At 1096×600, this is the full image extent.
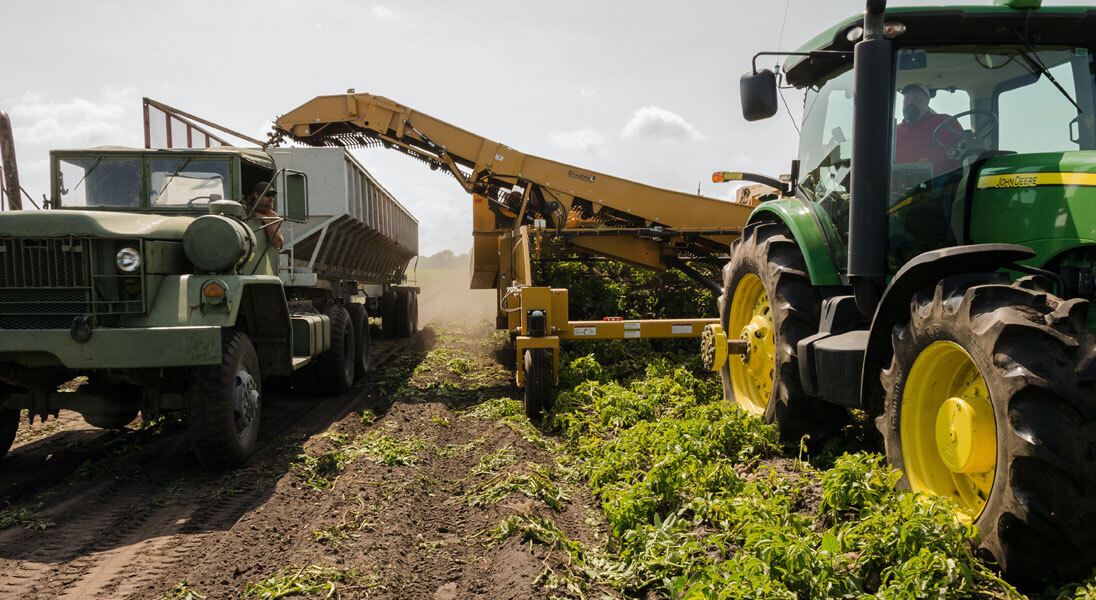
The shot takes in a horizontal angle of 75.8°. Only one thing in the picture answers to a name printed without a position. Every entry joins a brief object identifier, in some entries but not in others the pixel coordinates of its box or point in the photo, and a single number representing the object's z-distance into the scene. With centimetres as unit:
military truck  477
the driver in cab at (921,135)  394
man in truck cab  672
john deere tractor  253
